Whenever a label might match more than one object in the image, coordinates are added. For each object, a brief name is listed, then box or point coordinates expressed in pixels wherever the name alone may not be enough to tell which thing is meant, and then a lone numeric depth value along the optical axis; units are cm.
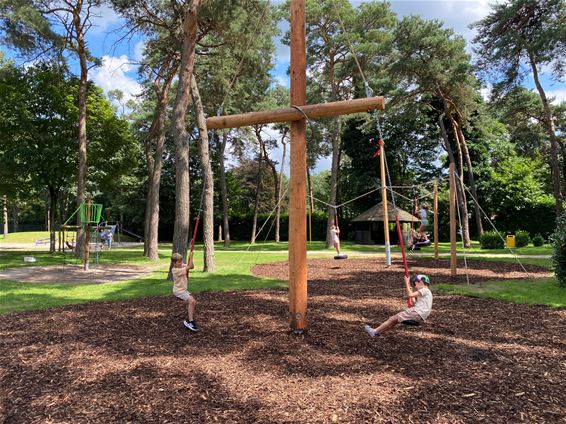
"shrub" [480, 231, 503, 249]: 2448
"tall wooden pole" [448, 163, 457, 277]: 1273
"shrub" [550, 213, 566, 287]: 1035
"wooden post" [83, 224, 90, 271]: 1525
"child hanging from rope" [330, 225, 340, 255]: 1824
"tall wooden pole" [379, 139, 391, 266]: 985
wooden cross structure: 589
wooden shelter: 3133
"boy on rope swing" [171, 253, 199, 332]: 642
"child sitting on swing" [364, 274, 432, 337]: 573
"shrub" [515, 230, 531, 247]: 2627
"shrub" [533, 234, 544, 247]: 2645
